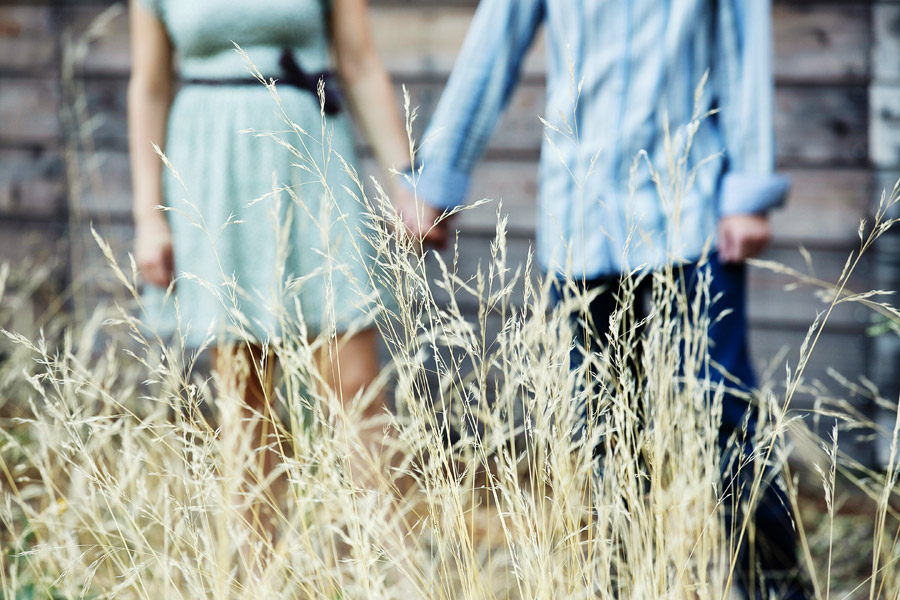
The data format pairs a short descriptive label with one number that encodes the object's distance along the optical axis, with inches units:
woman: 187.7
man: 183.8
